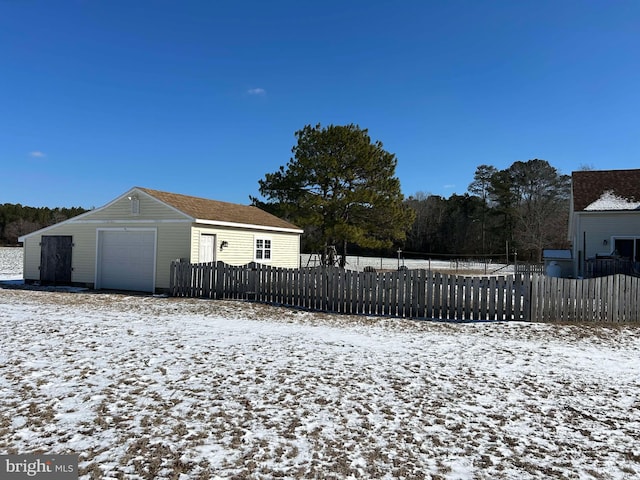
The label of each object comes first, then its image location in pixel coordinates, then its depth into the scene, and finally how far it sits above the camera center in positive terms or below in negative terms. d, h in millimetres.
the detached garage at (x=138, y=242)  16312 +208
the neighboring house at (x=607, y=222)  20094 +1790
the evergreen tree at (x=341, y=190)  27531 +4328
